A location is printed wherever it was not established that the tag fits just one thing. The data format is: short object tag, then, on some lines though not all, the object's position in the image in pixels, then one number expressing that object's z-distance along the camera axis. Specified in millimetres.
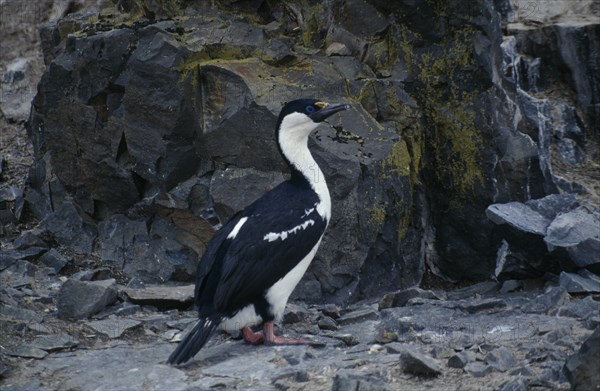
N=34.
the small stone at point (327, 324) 14164
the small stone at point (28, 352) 12883
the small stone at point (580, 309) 13375
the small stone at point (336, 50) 18031
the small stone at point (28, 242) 18642
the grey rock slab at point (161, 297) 15422
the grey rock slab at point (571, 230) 15453
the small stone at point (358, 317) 14398
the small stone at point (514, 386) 10156
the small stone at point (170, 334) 14023
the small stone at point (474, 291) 16875
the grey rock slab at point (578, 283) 14812
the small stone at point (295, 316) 14625
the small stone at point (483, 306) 14562
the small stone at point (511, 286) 16422
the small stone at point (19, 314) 14117
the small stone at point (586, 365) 9687
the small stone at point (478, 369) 10984
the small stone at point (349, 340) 13039
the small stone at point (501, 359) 11094
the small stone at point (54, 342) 13266
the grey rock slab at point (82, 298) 14719
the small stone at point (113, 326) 13984
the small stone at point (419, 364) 10961
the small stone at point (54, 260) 17859
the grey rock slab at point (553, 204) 16672
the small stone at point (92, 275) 16706
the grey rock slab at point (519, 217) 15961
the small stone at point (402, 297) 15430
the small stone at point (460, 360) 11248
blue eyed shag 12773
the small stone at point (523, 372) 10727
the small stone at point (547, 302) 14016
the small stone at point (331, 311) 14766
